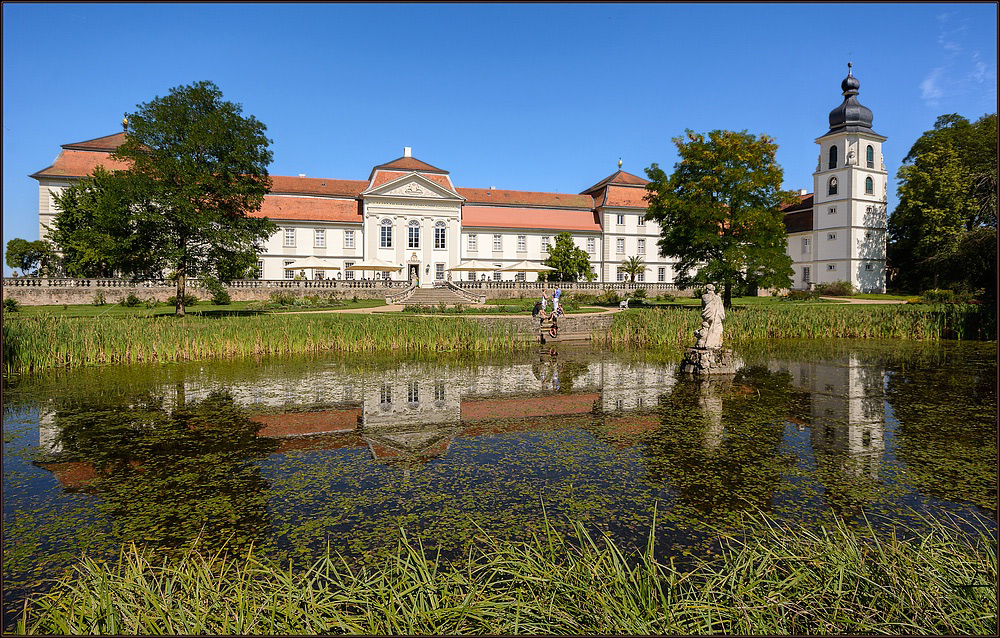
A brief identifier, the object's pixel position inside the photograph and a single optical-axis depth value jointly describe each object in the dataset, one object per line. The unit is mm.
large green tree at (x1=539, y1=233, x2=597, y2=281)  44469
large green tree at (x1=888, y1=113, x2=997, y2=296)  37375
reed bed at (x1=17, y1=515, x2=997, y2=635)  2799
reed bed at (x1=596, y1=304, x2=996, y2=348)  17500
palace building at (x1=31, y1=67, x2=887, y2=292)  45906
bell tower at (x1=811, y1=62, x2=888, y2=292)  45562
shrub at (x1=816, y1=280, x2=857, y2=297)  42344
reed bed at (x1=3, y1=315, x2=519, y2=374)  12328
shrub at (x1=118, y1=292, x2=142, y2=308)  30391
